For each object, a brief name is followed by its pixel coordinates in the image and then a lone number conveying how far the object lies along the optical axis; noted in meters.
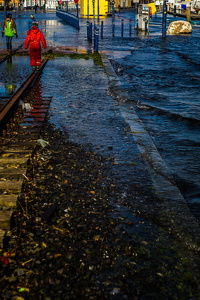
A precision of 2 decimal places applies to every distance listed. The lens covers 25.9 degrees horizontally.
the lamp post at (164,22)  28.11
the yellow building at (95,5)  55.08
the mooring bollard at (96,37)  19.20
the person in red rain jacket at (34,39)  13.97
